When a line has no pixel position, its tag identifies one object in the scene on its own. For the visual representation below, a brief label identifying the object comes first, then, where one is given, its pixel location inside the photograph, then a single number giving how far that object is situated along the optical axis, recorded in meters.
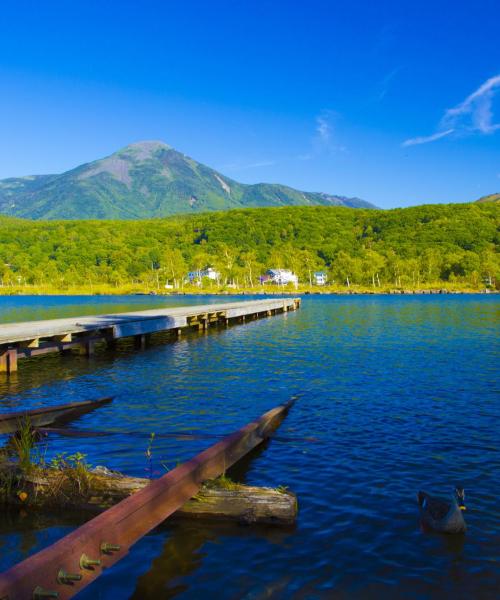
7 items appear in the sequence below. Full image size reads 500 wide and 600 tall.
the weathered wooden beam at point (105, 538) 4.03
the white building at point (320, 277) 186.25
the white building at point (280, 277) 180.50
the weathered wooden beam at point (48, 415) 10.09
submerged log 6.70
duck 6.66
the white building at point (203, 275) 185.00
